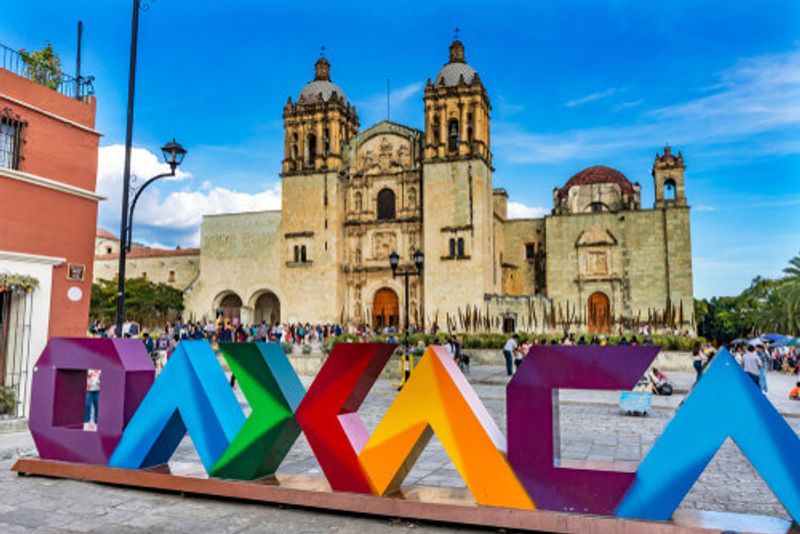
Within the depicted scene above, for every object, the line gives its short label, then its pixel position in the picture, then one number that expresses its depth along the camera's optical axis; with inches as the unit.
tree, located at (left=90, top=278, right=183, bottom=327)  1448.1
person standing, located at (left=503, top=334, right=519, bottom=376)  684.1
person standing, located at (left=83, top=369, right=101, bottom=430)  338.3
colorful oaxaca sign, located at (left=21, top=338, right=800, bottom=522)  167.2
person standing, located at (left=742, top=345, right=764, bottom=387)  458.4
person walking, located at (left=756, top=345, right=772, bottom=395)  513.5
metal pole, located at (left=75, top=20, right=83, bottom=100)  433.1
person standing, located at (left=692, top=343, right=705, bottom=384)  550.3
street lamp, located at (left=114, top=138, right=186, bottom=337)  360.5
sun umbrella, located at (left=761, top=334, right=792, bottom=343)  982.3
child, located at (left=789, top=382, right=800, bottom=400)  531.2
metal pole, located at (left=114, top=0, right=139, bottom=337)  366.6
